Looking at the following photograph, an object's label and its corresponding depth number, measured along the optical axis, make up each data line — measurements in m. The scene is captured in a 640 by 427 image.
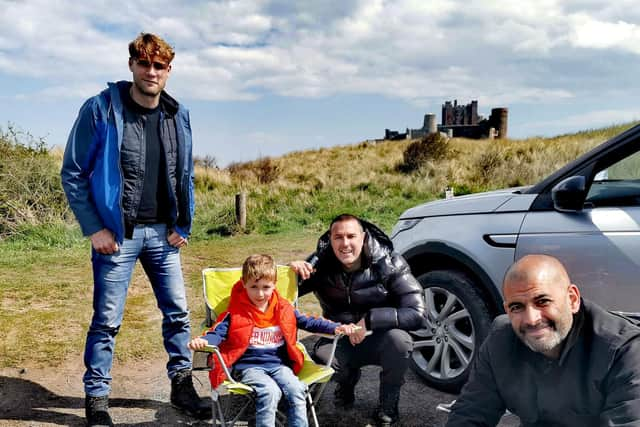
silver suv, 3.39
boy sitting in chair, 3.48
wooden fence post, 14.53
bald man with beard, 2.26
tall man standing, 3.82
